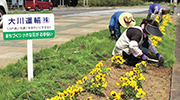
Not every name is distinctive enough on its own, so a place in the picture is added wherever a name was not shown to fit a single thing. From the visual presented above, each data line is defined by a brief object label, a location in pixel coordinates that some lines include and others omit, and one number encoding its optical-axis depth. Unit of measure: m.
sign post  3.17
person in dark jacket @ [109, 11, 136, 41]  5.29
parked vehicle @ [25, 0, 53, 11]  25.95
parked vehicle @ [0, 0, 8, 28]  9.77
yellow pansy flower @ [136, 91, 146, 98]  2.91
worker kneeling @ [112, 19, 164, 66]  4.25
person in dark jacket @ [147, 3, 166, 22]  8.89
